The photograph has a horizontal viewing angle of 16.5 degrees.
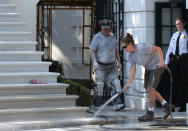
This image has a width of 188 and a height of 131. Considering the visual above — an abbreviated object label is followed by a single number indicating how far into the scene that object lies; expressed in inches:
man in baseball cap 512.4
